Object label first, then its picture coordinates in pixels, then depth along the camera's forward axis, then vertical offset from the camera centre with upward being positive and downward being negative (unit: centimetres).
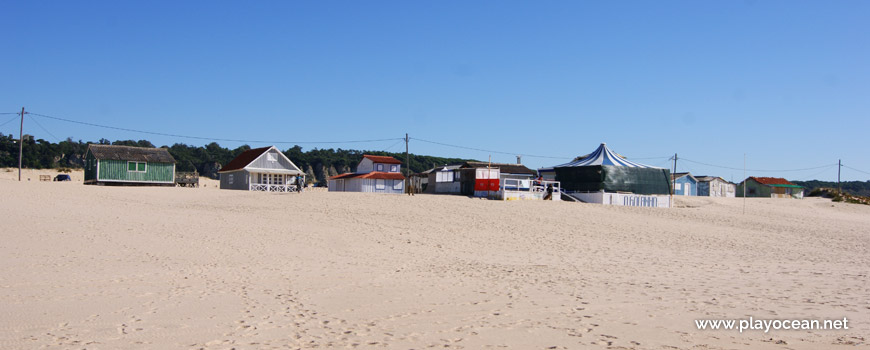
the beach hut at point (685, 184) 5662 +84
